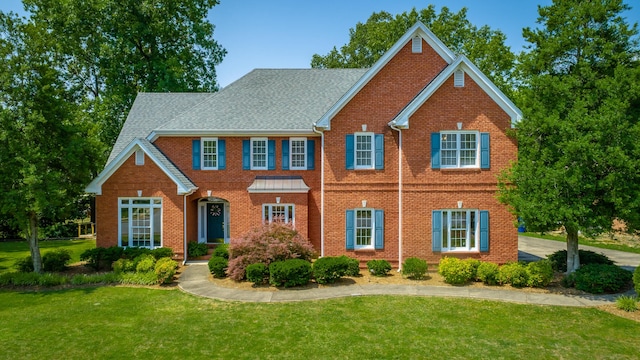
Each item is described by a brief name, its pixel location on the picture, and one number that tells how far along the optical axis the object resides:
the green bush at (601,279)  14.02
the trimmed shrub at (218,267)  15.82
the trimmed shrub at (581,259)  16.61
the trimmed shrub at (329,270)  15.04
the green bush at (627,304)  12.38
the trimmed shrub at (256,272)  14.73
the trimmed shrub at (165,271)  15.13
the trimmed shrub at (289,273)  14.44
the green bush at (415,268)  15.73
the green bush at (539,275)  14.74
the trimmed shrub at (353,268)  16.20
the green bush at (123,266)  16.34
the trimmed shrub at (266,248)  15.36
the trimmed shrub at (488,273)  15.12
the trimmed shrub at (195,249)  19.28
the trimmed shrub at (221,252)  17.62
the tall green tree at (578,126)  13.08
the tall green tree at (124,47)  31.12
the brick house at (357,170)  17.20
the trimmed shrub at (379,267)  16.45
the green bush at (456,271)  15.17
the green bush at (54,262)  17.39
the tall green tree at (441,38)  30.89
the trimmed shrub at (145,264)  16.05
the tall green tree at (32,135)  14.98
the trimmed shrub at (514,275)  14.85
